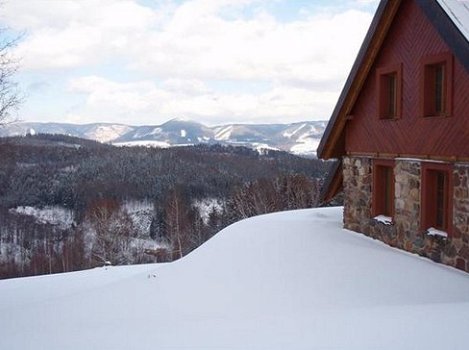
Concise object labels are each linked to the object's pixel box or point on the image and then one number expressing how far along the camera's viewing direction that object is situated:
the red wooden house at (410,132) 8.91
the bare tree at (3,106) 10.60
